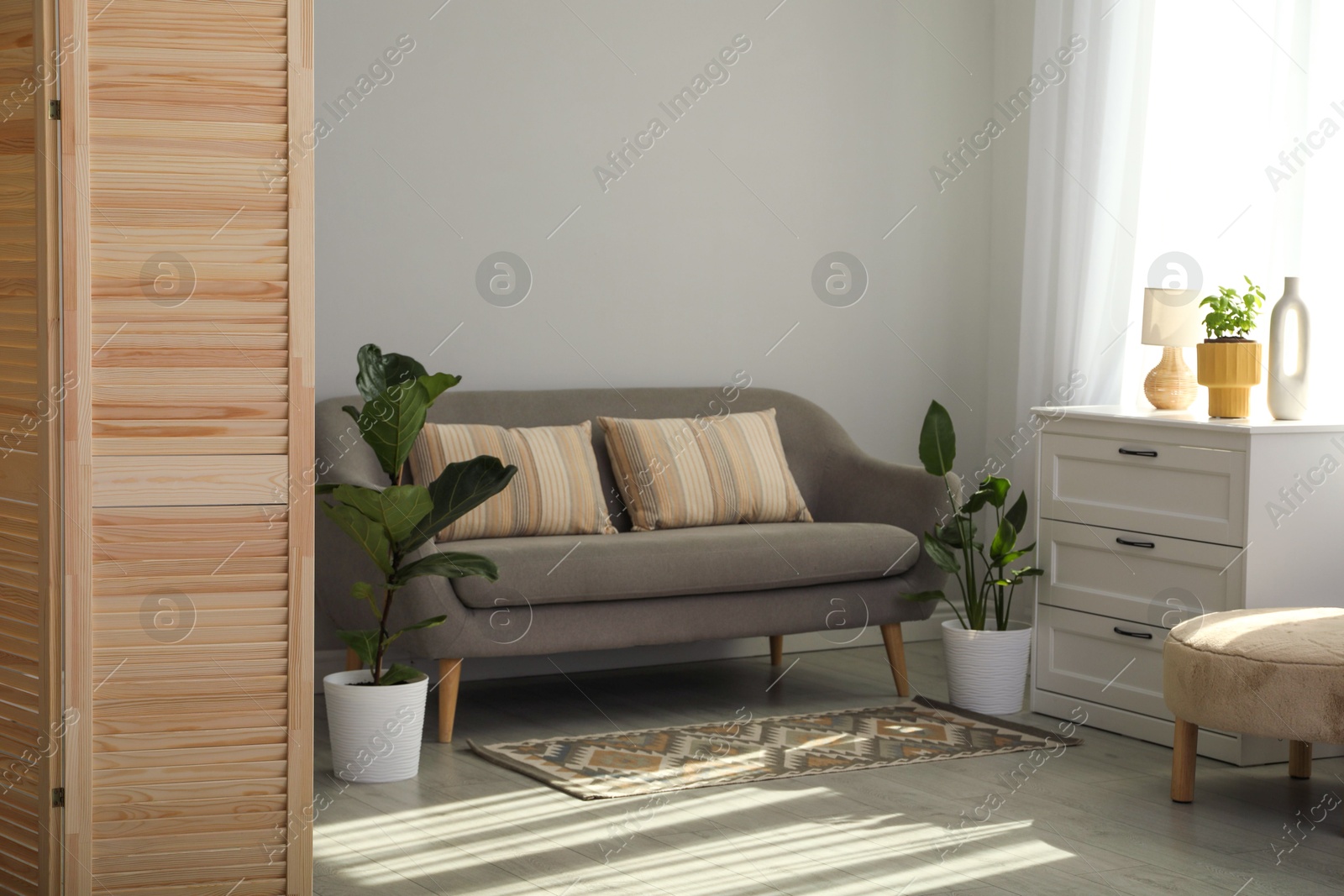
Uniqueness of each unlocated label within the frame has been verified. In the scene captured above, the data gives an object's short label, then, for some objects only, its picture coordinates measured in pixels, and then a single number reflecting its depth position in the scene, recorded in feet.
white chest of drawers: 11.91
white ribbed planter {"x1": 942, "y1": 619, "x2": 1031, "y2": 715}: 13.88
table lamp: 13.39
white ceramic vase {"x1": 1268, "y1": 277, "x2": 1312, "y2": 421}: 12.28
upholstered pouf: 10.08
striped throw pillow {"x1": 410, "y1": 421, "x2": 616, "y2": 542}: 13.76
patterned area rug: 11.54
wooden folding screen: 8.10
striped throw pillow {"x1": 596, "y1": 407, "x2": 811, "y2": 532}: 14.74
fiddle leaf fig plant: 11.31
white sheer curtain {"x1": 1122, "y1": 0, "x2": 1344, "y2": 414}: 13.64
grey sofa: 12.64
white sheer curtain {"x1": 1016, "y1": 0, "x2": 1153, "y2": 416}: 15.97
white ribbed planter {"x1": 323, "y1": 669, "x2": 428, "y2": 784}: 11.41
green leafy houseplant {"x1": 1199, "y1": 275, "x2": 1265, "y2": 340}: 12.85
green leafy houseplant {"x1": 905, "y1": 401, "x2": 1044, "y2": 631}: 14.03
